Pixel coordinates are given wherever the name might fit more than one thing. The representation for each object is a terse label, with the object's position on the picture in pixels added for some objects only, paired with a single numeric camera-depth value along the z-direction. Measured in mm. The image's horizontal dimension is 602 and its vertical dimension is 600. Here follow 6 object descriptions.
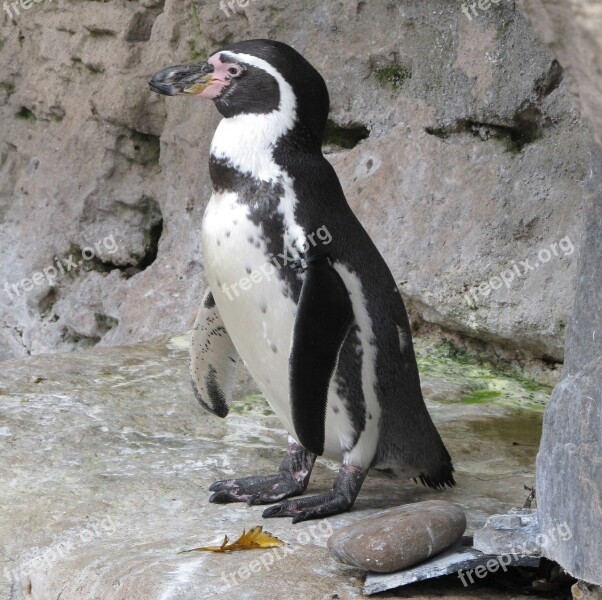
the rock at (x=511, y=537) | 4148
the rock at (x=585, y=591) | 3852
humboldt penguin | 4945
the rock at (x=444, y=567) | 4187
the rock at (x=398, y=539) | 4246
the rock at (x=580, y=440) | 3729
